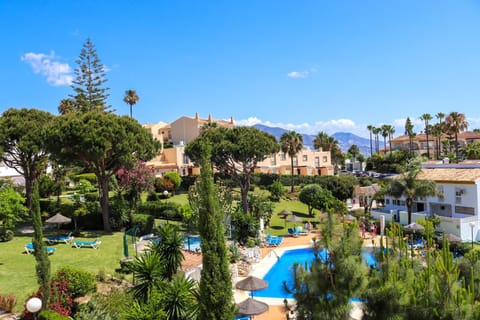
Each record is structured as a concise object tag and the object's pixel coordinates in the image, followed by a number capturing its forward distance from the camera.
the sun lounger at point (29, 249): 21.42
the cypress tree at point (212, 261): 10.26
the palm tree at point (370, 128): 103.38
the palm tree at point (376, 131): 98.51
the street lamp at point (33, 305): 11.45
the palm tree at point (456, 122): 68.88
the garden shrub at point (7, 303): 13.76
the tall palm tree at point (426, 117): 85.75
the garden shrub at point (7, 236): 24.38
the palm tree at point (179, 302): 12.12
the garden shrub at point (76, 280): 14.86
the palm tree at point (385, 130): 94.81
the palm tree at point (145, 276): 13.79
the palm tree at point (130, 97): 75.06
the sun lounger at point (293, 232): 33.86
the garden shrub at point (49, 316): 12.51
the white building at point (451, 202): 32.06
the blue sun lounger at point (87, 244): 23.22
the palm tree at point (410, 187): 33.25
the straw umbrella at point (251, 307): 13.78
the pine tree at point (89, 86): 60.09
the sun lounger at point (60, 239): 23.89
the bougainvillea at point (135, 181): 33.22
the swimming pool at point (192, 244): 25.14
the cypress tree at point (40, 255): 13.30
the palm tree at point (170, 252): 15.34
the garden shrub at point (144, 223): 27.94
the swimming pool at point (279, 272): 20.19
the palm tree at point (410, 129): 87.44
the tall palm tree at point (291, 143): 56.03
